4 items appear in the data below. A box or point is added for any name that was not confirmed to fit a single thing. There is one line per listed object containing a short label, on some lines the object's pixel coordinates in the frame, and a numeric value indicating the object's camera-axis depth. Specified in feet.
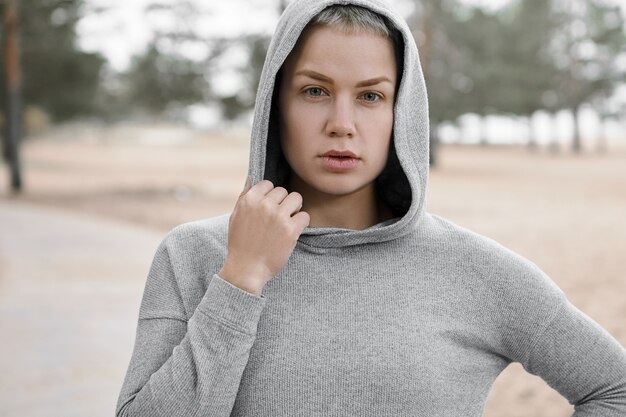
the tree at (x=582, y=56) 118.62
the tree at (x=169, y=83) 59.98
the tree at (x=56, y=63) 61.67
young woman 4.41
